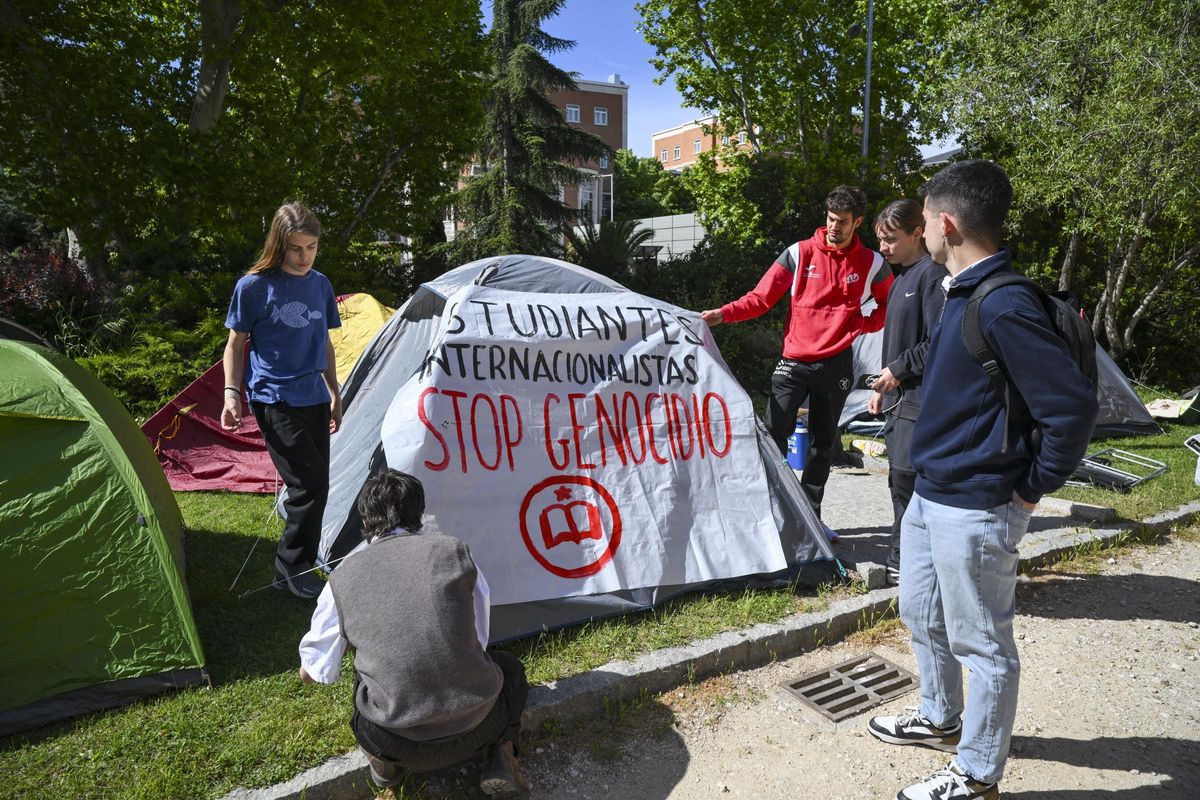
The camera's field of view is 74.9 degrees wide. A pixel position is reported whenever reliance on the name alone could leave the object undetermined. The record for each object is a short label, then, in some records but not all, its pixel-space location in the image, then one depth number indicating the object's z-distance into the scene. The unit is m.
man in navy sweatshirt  2.15
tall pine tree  17.88
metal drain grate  3.29
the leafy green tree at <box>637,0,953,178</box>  17.12
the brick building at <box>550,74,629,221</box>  52.56
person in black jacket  3.83
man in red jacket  4.48
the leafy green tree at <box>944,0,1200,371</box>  10.14
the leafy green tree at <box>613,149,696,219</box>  39.25
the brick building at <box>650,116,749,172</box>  68.06
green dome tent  2.93
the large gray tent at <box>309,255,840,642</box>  3.87
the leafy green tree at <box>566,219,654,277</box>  15.91
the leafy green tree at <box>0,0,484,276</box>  9.54
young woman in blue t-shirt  3.73
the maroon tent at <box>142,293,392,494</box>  6.25
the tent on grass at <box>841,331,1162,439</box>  8.23
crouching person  2.35
